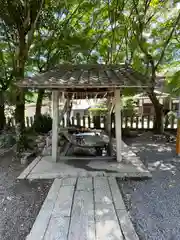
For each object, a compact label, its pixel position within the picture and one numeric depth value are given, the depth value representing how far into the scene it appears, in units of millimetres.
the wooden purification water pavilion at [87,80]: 3713
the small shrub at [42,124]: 8024
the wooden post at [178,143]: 5568
